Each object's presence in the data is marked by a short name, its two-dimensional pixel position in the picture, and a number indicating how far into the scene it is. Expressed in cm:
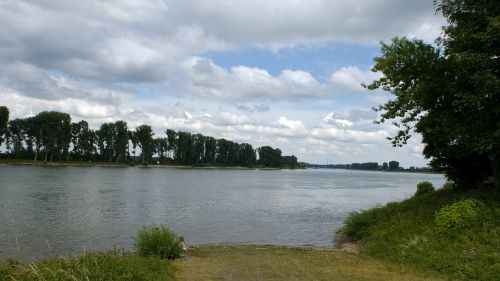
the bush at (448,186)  2745
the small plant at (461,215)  1750
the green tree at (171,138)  18850
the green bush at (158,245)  1658
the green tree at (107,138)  15862
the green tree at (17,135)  13662
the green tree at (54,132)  13700
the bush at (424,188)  3198
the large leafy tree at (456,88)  1769
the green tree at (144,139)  16788
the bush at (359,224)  2448
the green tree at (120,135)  16014
